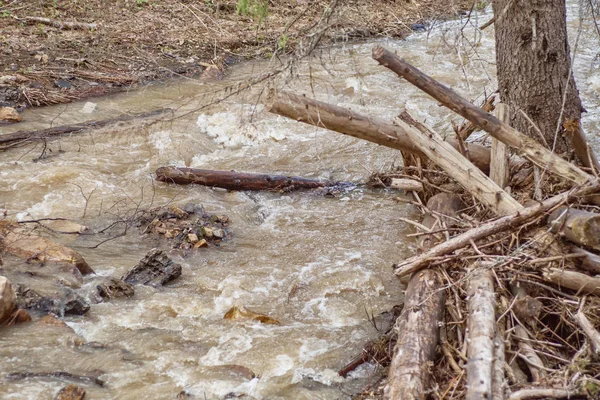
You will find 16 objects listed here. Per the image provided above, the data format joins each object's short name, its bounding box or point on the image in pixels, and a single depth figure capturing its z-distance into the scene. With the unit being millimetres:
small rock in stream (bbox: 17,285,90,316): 10164
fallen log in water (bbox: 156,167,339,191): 15703
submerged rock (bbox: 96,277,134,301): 10937
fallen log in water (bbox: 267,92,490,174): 11062
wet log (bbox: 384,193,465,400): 7406
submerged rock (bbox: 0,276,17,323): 9328
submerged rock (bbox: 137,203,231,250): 13211
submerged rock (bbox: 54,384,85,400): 8094
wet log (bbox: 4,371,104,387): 8430
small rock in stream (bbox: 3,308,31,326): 9593
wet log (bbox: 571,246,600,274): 8281
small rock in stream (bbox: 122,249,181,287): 11523
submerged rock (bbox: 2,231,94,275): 11555
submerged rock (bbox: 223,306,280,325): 10406
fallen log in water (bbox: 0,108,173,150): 16687
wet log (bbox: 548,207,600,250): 8164
